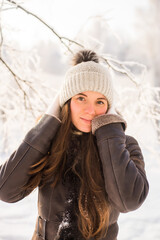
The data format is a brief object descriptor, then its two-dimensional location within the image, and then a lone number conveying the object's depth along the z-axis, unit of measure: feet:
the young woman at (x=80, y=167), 3.90
